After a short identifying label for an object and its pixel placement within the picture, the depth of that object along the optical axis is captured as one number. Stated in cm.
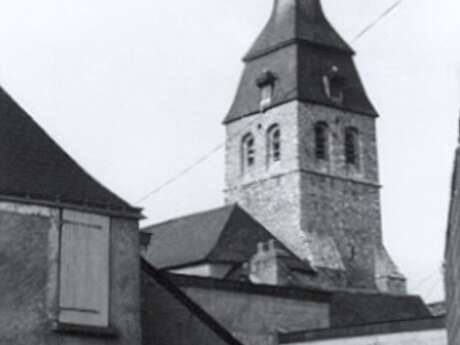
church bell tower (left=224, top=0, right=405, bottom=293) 6444
